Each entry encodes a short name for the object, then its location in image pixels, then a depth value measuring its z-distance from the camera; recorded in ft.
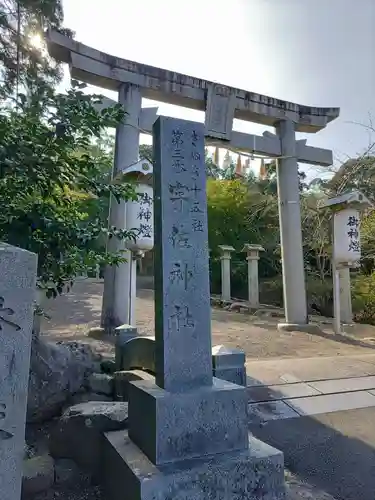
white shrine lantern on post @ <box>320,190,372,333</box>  25.86
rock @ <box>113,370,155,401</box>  11.20
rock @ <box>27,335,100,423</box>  11.22
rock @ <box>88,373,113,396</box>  12.87
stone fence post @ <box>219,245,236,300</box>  46.01
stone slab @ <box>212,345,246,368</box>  11.39
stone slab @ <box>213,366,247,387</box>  11.34
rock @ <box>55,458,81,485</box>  8.63
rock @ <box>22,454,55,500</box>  8.12
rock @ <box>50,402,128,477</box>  8.68
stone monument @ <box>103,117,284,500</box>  6.47
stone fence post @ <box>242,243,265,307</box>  42.37
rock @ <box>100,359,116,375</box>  14.45
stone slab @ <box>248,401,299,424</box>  11.27
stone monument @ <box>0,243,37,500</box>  4.92
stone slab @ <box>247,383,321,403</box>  12.80
